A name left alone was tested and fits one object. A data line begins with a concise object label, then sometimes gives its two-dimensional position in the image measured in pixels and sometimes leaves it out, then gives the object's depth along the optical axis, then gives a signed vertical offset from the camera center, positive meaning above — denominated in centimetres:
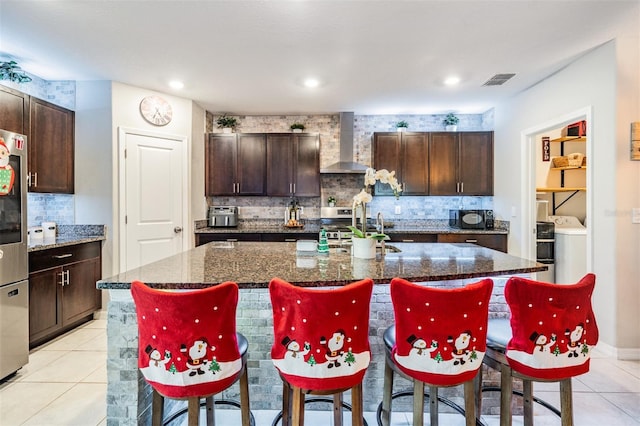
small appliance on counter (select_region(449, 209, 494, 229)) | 431 -13
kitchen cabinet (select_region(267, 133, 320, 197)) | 451 +66
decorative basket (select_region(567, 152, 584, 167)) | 409 +65
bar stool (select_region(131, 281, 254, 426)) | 115 -49
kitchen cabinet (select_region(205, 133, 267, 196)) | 452 +68
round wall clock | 371 +120
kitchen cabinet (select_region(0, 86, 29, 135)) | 275 +90
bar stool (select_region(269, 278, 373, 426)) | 118 -49
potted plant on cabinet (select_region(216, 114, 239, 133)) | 458 +126
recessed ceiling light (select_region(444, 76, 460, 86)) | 342 +142
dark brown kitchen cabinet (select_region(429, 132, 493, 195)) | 447 +66
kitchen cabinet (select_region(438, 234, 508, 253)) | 411 -38
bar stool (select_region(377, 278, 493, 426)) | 122 -49
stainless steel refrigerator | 218 -32
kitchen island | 144 -32
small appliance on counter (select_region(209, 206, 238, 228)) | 455 -10
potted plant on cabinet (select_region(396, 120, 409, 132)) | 452 +121
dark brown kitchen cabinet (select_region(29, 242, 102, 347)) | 271 -74
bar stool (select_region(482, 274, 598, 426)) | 128 -50
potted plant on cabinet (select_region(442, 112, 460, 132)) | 455 +126
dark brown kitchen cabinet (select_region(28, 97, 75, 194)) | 304 +64
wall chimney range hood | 458 +104
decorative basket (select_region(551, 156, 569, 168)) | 419 +64
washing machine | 361 -53
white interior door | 361 +16
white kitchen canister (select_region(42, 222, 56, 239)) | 330 -20
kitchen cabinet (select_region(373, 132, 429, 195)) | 449 +78
